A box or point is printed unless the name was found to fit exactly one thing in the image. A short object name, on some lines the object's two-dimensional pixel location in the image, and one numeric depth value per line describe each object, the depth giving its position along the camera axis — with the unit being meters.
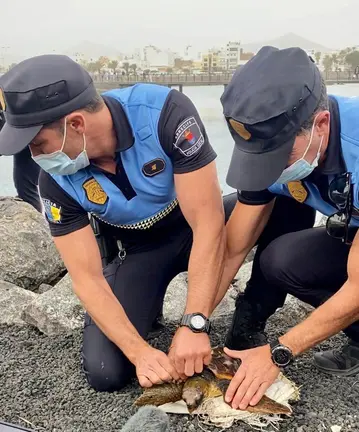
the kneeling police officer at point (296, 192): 1.57
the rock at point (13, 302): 2.56
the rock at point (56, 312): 2.42
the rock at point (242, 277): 2.77
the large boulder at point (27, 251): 3.16
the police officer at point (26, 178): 3.61
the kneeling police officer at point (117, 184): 1.78
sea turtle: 1.77
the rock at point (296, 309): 2.45
